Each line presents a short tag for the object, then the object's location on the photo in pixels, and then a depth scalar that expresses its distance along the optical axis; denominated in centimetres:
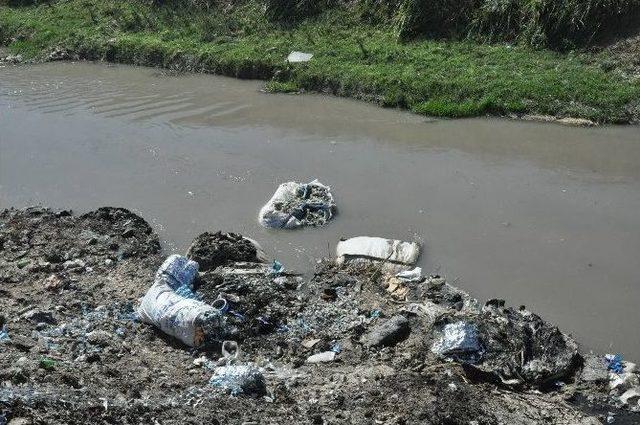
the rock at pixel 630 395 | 546
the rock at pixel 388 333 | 615
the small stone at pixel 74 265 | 776
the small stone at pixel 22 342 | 570
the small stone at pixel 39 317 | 645
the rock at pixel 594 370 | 573
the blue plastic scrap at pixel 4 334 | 578
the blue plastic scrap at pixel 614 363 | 584
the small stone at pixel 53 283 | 724
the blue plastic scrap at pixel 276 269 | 741
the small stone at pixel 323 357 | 600
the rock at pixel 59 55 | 1856
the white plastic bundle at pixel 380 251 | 771
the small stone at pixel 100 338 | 610
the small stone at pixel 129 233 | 849
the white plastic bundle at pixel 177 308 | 617
